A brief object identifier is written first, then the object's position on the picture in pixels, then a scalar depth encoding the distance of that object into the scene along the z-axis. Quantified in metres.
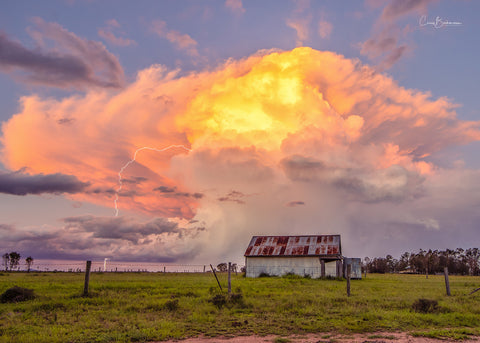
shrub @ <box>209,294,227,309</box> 16.44
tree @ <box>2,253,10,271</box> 111.19
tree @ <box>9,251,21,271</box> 110.39
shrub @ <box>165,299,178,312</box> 15.65
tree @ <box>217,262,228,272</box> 104.15
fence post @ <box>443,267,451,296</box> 21.72
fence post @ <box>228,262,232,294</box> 19.97
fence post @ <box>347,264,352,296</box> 20.45
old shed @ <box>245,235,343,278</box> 42.56
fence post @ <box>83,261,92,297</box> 18.45
